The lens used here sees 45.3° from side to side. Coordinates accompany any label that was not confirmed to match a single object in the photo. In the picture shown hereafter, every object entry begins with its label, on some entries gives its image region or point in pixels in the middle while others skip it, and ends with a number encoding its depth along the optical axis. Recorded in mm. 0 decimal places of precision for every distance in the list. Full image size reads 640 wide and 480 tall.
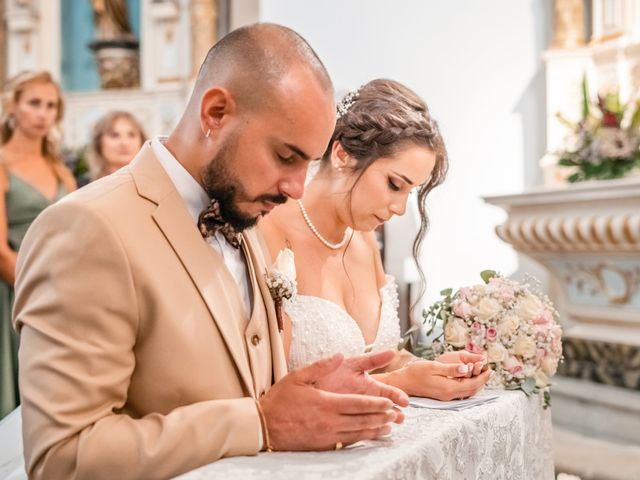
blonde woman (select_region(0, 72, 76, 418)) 3455
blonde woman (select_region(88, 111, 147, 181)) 4160
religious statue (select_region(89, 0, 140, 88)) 8258
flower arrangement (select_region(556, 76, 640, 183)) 4273
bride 2336
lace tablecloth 1312
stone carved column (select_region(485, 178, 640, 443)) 4172
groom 1270
